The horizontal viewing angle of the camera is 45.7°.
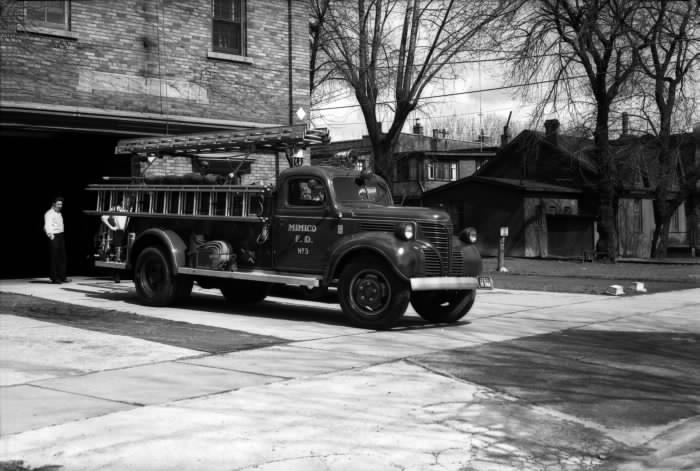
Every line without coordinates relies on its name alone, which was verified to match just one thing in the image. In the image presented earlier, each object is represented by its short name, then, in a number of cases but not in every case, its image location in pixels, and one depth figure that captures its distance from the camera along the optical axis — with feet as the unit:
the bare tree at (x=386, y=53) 94.17
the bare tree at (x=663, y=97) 102.17
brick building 54.44
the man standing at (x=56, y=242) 54.60
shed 141.38
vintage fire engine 36.24
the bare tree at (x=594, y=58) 98.63
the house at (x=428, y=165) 196.24
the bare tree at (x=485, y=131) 284.41
